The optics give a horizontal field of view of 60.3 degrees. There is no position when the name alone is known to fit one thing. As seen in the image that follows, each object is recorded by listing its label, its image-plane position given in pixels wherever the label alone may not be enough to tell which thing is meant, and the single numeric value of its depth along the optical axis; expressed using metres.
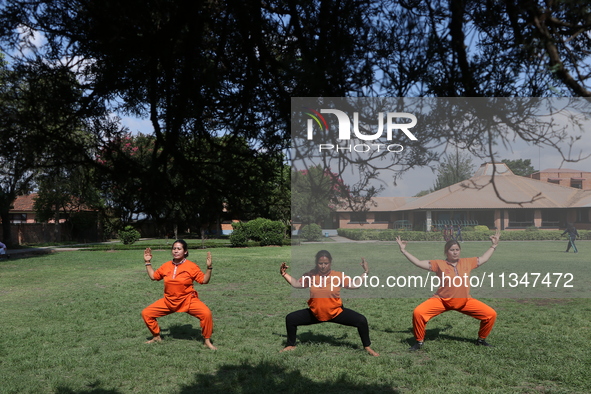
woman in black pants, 6.03
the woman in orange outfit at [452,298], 6.20
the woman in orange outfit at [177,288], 6.68
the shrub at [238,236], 27.58
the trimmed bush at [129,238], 26.76
